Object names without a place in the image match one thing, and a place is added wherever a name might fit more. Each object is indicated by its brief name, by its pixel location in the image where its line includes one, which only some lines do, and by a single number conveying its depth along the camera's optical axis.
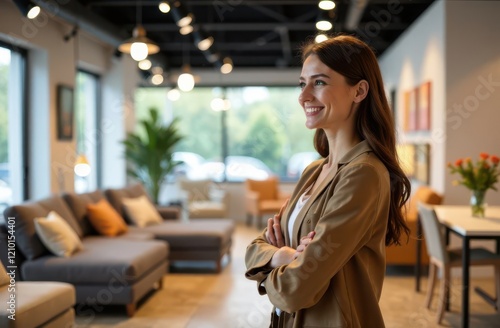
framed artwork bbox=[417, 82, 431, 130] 6.80
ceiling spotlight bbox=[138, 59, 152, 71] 7.88
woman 1.47
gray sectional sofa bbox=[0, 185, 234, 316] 4.67
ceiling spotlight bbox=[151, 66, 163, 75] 9.92
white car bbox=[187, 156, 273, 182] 11.64
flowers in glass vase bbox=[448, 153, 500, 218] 4.79
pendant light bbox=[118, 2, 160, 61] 5.04
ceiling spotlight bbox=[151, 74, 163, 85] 9.20
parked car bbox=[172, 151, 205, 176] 11.75
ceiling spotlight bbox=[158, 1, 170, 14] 5.39
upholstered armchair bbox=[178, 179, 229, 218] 9.98
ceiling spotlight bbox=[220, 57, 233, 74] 8.80
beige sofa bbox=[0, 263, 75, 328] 3.31
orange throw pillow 6.05
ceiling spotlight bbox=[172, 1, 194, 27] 5.66
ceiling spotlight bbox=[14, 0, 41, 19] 4.39
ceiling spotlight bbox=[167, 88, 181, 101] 9.75
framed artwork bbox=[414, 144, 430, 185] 6.86
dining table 4.07
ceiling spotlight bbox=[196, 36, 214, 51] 6.91
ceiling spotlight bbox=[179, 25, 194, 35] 6.28
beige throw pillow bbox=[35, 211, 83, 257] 4.79
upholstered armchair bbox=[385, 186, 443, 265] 6.28
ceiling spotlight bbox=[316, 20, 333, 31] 5.44
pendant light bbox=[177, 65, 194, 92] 6.88
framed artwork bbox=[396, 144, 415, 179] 7.90
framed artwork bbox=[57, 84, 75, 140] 7.06
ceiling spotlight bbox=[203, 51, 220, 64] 8.40
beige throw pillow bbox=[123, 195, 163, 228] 6.88
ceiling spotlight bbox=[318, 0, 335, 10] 5.07
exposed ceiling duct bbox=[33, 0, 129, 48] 5.71
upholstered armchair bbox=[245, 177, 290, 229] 10.32
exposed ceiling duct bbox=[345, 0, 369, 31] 6.16
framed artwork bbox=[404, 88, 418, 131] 7.61
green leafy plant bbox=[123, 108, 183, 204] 8.87
